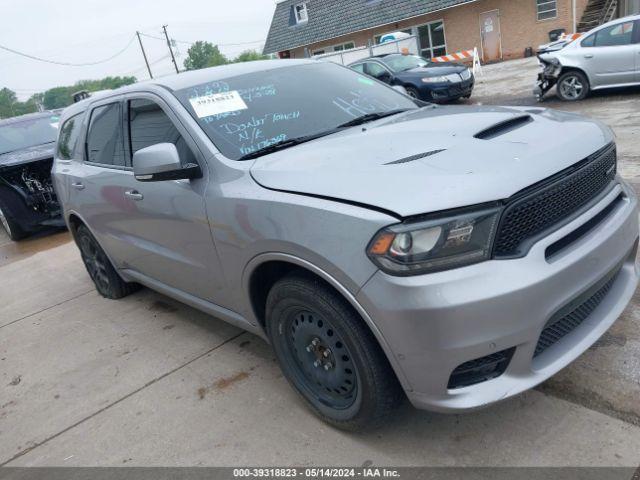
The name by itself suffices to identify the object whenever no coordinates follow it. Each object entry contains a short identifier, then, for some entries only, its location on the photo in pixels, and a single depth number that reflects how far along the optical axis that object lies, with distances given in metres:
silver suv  1.94
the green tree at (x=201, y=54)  100.95
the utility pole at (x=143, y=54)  58.78
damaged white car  9.60
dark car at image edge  7.91
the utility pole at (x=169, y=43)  58.00
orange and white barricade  17.15
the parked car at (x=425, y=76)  12.30
